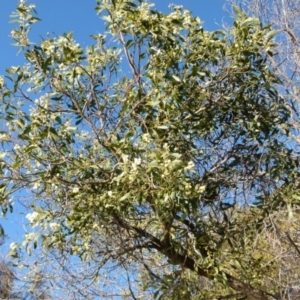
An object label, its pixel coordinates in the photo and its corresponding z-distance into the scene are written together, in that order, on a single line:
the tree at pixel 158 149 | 3.34
